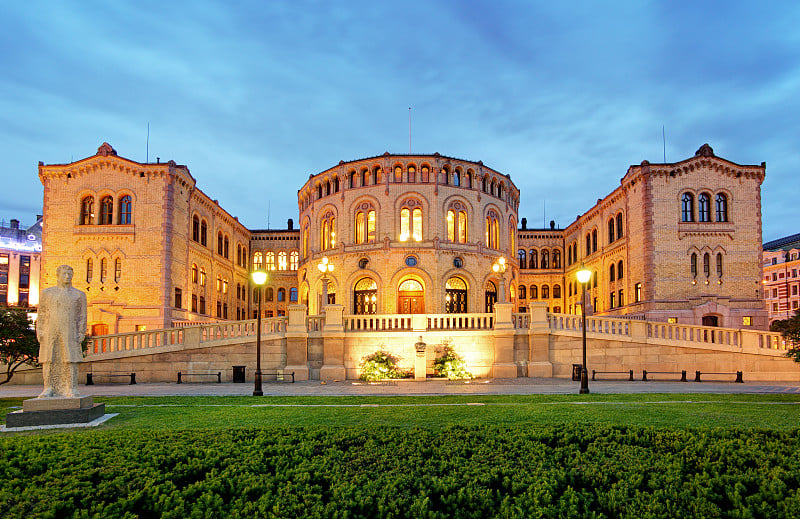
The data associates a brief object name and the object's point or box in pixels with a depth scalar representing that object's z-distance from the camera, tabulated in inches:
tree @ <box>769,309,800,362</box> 709.3
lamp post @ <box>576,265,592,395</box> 732.7
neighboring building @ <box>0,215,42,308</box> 3627.0
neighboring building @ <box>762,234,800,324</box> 3289.9
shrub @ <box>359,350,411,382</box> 968.9
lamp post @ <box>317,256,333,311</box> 1066.1
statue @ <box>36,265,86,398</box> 453.4
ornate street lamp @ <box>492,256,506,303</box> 1128.0
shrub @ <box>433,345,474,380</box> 992.2
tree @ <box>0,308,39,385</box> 633.0
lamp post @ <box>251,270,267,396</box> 746.8
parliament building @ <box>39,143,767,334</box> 1509.6
